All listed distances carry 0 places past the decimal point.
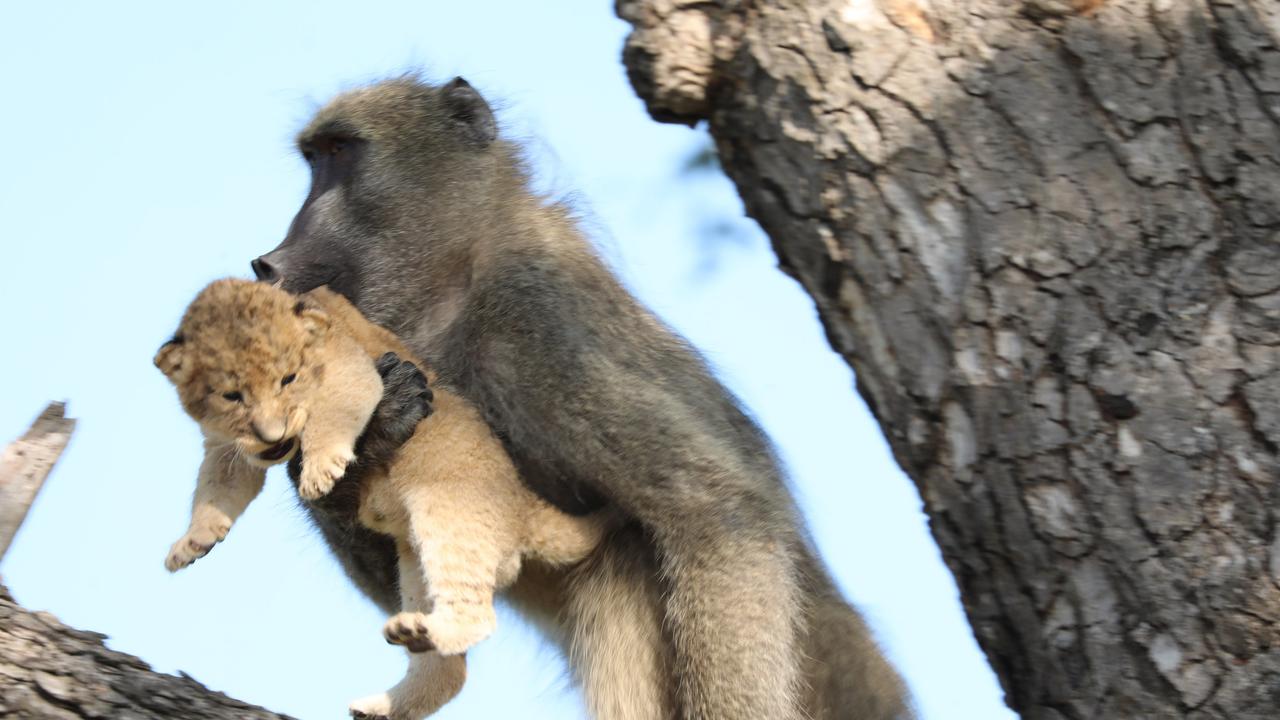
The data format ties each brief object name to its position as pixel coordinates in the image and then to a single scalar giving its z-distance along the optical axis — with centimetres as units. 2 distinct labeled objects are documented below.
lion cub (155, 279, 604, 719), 884
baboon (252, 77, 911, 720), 989
